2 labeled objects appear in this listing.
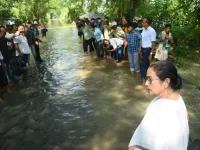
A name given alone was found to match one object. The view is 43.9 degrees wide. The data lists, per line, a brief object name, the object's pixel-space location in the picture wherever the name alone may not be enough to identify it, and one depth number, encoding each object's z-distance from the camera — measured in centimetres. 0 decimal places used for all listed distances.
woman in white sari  166
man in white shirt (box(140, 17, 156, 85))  681
